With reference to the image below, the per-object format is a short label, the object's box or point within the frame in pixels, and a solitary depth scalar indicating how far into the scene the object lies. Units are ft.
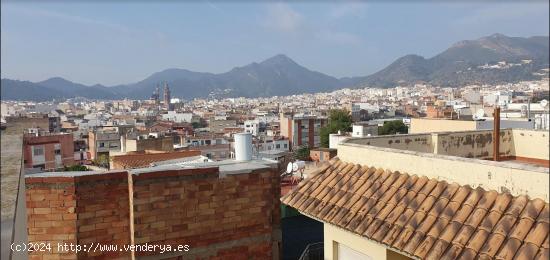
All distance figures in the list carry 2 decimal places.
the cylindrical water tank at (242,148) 18.69
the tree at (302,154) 150.34
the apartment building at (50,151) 144.15
